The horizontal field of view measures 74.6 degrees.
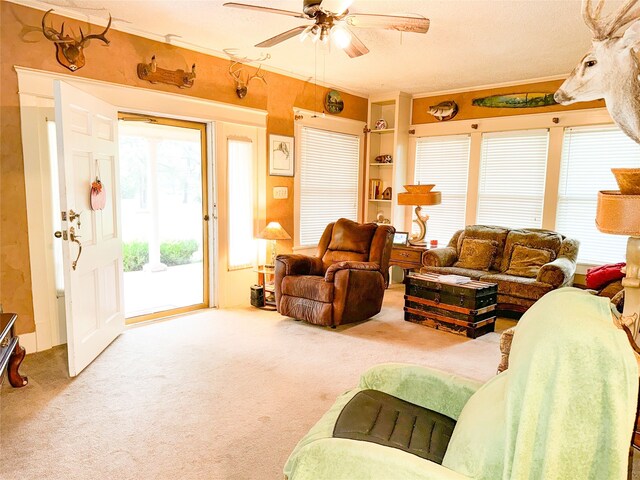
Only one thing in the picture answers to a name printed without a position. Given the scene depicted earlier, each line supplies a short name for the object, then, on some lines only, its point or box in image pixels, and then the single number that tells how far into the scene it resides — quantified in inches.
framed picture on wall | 194.9
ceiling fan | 98.2
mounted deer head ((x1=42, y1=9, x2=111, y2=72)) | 123.4
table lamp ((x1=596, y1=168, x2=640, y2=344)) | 60.7
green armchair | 39.0
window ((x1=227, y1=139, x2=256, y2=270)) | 181.2
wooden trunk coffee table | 151.3
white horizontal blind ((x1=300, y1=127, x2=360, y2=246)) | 215.0
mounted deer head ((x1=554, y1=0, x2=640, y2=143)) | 78.4
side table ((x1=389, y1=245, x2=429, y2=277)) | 209.2
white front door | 109.7
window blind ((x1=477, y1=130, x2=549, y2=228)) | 200.4
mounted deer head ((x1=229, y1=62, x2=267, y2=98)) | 175.5
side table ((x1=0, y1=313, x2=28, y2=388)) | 89.9
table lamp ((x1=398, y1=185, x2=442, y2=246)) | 203.5
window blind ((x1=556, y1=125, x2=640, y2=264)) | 179.3
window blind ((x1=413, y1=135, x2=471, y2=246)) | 225.1
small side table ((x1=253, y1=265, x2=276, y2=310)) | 186.0
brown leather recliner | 156.1
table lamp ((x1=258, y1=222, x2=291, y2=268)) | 182.2
